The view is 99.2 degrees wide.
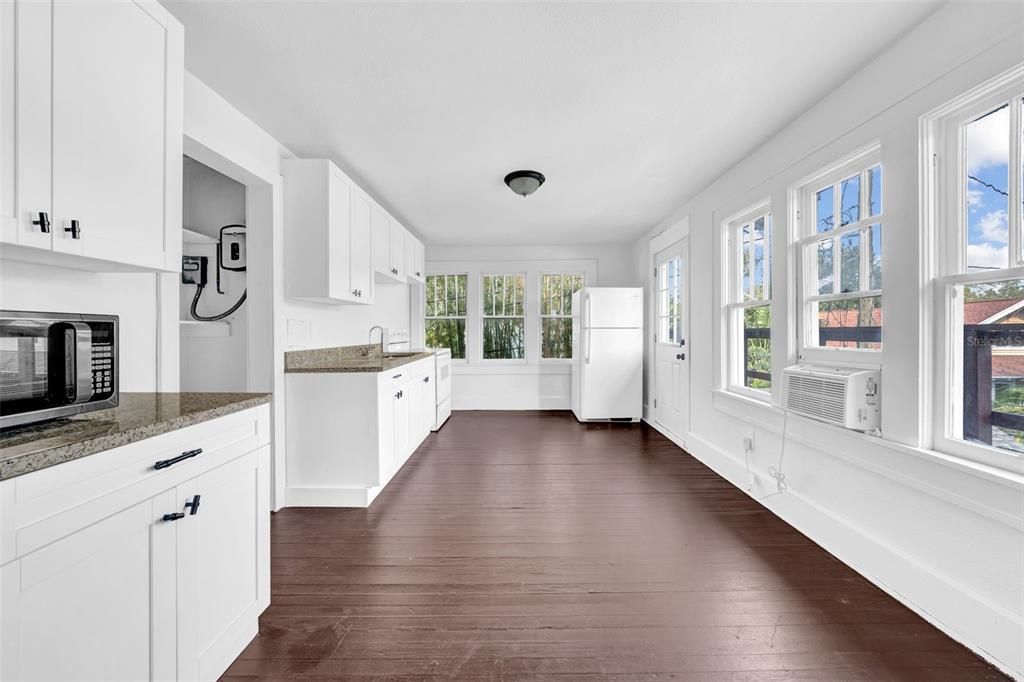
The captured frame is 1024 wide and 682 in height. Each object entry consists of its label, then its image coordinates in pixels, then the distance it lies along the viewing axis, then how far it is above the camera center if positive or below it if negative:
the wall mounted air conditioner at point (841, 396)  2.06 -0.27
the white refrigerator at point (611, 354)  5.37 -0.15
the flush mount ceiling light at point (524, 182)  3.33 +1.24
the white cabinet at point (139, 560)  0.86 -0.54
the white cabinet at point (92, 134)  1.12 +0.62
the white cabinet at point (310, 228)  2.90 +0.76
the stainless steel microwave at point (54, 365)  1.04 -0.06
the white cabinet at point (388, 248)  3.85 +0.90
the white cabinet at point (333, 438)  2.88 -0.64
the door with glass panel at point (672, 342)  4.36 +0.00
